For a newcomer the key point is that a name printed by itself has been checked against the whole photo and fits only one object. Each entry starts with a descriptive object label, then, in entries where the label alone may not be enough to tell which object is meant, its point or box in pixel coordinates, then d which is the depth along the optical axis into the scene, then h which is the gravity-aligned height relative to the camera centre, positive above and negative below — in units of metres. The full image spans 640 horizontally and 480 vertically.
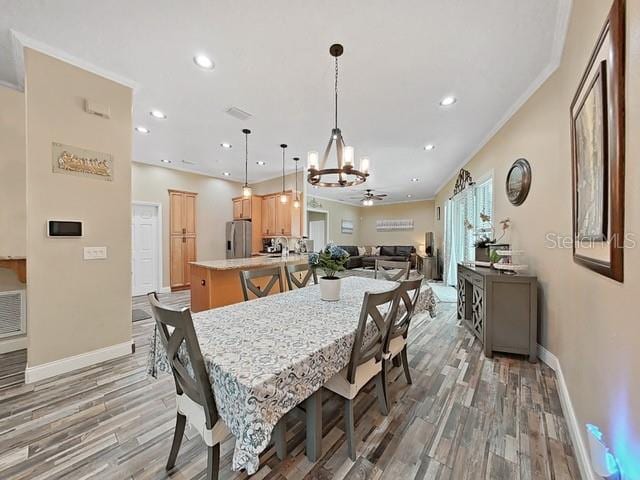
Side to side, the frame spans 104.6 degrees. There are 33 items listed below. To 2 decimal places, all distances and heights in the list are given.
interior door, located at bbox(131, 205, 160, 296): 5.43 -0.21
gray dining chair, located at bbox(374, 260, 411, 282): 3.02 -0.36
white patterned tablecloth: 0.95 -0.55
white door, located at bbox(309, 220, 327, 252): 9.78 +0.32
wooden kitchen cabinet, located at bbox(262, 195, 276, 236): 6.17 +0.63
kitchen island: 3.54 -0.64
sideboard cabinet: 2.55 -0.78
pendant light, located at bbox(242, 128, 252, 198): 3.82 +1.67
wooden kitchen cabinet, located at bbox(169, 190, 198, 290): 5.85 +0.10
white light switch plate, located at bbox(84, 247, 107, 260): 2.54 -0.14
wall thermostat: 2.34 +0.12
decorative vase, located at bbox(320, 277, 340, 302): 2.15 -0.42
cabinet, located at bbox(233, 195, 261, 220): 6.35 +0.87
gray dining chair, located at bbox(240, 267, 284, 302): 2.33 -0.37
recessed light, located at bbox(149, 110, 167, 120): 3.26 +1.70
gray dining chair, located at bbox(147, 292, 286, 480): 1.06 -0.67
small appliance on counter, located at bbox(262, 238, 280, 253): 5.89 -0.13
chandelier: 2.26 +0.81
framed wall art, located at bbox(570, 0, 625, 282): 0.96 +0.41
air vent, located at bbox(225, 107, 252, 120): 3.16 +1.67
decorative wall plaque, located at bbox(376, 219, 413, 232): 10.30 +0.65
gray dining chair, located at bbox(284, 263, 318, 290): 2.82 -0.42
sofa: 9.50 -0.61
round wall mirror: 2.82 +0.71
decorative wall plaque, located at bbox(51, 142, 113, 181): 2.36 +0.79
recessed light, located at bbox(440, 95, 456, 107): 2.87 +1.65
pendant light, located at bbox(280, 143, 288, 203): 4.34 +1.66
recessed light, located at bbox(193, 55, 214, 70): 2.27 +1.68
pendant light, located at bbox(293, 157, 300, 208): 5.10 +0.89
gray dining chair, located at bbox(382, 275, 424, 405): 1.77 -0.70
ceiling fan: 7.06 +1.25
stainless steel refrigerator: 6.18 +0.03
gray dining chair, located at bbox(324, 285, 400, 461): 1.44 -0.74
